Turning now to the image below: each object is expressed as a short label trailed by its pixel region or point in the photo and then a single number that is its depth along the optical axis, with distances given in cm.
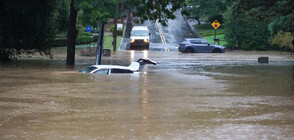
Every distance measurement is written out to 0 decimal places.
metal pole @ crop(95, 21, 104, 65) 3516
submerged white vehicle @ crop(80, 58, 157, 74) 2930
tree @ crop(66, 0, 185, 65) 3322
